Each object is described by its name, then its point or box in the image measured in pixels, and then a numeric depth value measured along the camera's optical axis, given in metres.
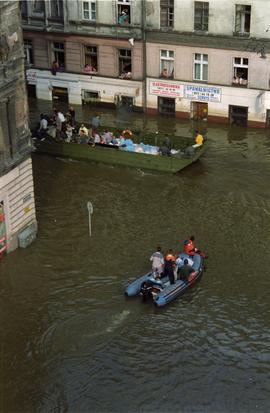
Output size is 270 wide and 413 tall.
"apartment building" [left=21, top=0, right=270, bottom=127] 43.53
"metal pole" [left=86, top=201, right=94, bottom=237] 33.12
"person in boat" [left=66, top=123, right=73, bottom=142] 42.56
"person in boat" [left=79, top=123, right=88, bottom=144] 41.81
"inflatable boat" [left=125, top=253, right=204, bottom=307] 28.69
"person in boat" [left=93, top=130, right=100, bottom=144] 41.90
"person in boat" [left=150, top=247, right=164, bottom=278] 29.50
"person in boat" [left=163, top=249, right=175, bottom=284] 29.16
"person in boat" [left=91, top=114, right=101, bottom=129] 43.41
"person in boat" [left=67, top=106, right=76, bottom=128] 43.91
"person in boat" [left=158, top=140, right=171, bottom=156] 39.94
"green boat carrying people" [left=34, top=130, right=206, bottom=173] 39.78
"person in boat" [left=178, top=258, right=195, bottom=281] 29.41
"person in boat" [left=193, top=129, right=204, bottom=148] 40.44
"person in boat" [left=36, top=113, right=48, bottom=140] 42.56
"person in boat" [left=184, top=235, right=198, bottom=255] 30.98
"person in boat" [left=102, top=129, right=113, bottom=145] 41.94
